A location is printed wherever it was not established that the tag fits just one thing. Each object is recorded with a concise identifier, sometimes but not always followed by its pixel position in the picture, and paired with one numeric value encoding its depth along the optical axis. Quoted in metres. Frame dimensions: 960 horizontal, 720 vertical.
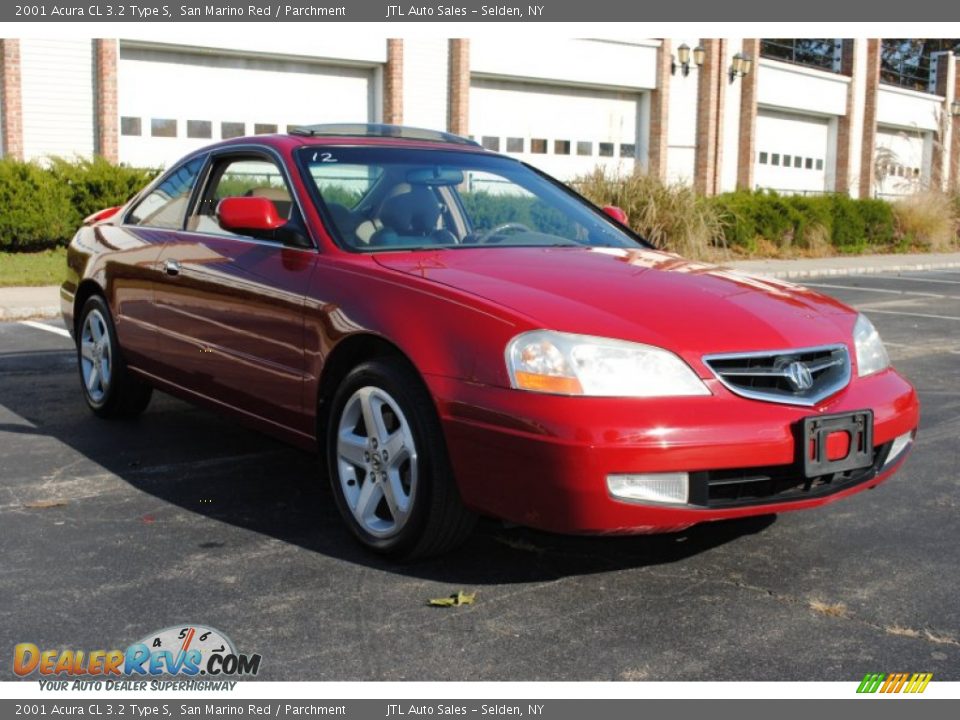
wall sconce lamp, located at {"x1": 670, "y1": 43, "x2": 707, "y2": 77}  30.44
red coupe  3.62
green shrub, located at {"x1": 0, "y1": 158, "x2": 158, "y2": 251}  16.66
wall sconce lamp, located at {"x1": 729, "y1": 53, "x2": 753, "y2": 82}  31.89
